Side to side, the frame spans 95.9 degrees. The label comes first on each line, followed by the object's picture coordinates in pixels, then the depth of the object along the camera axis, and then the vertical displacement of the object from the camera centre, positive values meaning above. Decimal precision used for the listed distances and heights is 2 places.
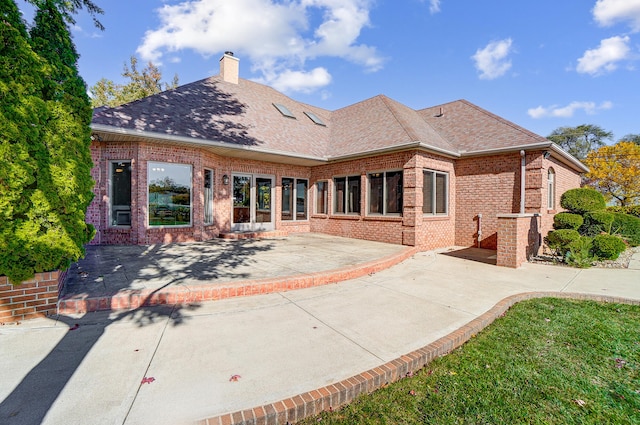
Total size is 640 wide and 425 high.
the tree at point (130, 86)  27.73 +12.11
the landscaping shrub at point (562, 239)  8.33 -0.80
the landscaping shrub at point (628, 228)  11.94 -0.65
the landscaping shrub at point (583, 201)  9.59 +0.38
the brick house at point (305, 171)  9.02 +1.47
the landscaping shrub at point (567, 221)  9.11 -0.28
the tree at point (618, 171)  18.50 +2.69
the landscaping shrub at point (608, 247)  8.23 -0.99
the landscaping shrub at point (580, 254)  7.91 -1.16
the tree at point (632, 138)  30.95 +8.23
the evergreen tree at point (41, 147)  3.53 +0.83
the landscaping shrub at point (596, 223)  9.33 -0.35
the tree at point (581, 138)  34.44 +9.18
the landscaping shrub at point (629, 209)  15.69 +0.18
